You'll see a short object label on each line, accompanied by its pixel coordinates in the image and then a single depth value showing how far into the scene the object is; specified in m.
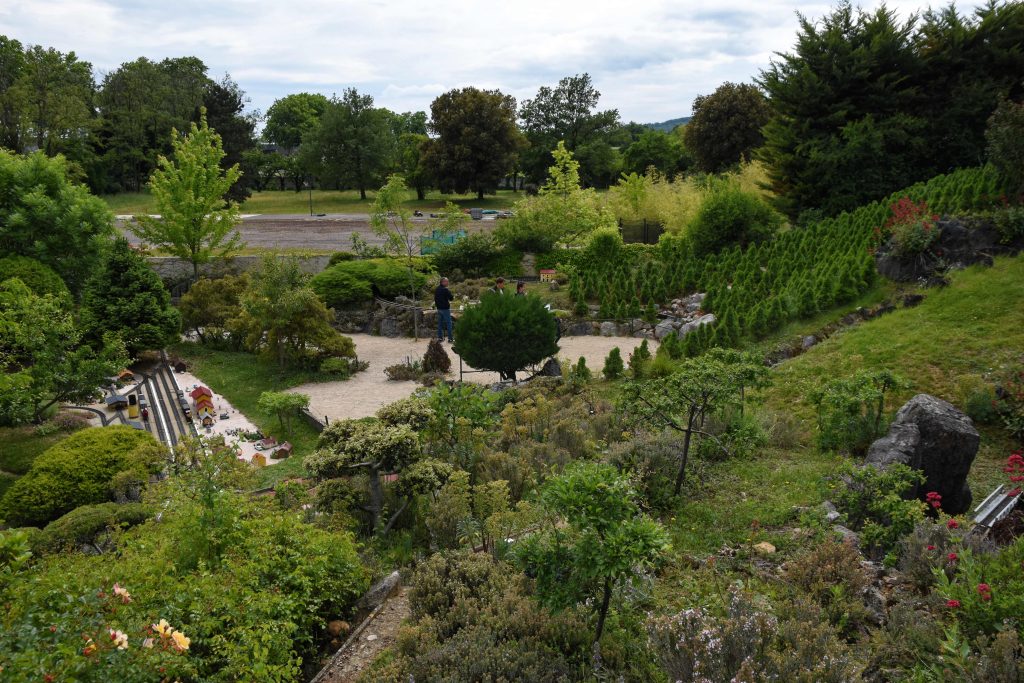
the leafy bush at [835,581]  4.85
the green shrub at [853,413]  8.33
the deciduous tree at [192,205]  20.02
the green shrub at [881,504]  5.83
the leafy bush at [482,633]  4.37
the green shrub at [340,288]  19.53
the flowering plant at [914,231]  13.57
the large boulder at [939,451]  6.92
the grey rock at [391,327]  18.95
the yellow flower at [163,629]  3.98
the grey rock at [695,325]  14.80
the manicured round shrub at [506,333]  12.64
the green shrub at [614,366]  12.58
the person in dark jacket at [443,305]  16.78
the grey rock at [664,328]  15.82
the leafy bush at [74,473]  9.07
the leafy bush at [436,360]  14.94
